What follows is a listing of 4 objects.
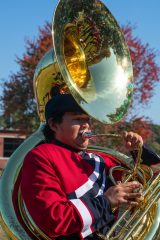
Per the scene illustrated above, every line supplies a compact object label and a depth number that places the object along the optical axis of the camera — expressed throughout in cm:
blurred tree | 1468
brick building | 2367
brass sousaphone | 288
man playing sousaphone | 262
